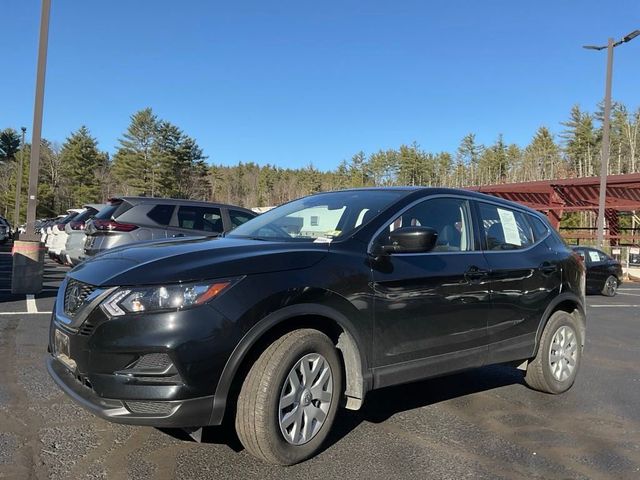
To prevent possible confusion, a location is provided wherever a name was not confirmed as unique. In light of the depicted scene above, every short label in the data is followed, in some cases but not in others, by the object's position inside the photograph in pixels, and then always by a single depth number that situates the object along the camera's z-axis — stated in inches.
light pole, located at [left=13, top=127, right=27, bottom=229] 1646.4
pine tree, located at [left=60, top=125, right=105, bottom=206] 2358.5
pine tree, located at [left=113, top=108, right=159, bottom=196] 2359.7
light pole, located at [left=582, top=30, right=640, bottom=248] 731.0
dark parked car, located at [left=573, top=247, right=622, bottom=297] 588.7
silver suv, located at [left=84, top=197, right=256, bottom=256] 352.2
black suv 118.3
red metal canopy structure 1134.5
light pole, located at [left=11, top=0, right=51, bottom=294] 384.2
